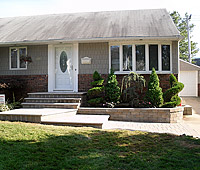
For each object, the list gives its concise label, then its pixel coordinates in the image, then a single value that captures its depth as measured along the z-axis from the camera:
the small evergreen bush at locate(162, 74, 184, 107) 8.13
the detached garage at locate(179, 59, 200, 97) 18.22
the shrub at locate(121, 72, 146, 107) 8.55
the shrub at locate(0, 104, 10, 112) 8.05
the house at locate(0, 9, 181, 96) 9.29
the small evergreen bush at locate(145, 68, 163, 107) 8.18
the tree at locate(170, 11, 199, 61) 28.89
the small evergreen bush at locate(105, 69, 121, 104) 8.65
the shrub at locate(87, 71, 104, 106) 8.68
